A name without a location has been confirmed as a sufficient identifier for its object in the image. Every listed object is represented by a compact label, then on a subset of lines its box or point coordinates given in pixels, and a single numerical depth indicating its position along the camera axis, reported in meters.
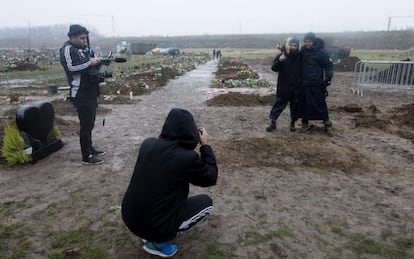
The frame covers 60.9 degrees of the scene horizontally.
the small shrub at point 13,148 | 5.38
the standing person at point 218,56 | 38.69
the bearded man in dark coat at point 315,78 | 6.55
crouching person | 2.73
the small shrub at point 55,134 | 6.19
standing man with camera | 4.95
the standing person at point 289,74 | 6.66
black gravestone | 5.41
